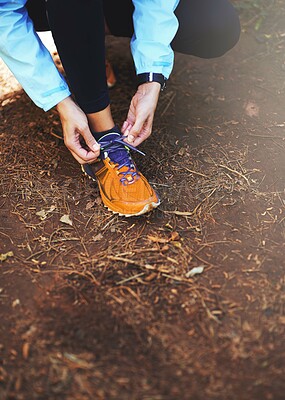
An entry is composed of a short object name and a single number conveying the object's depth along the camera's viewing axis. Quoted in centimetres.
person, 145
